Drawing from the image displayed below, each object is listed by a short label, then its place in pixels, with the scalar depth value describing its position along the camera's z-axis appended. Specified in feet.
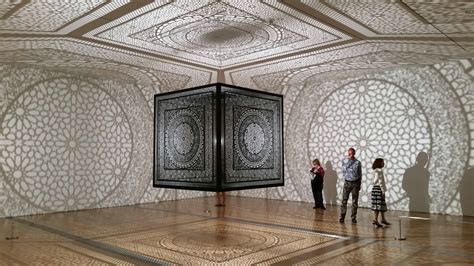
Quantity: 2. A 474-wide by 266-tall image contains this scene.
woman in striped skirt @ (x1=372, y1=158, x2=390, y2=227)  18.34
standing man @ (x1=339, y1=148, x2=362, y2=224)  19.39
